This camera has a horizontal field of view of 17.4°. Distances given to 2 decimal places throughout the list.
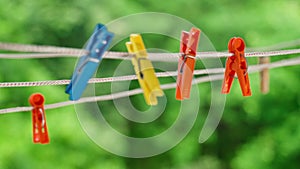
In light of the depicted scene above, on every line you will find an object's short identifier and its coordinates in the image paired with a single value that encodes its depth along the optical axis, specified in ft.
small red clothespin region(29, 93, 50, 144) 3.43
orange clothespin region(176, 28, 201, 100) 3.43
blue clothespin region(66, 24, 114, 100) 3.16
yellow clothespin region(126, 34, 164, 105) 3.23
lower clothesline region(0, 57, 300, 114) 3.59
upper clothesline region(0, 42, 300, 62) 3.11
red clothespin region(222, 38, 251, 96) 3.59
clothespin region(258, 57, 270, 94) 5.13
